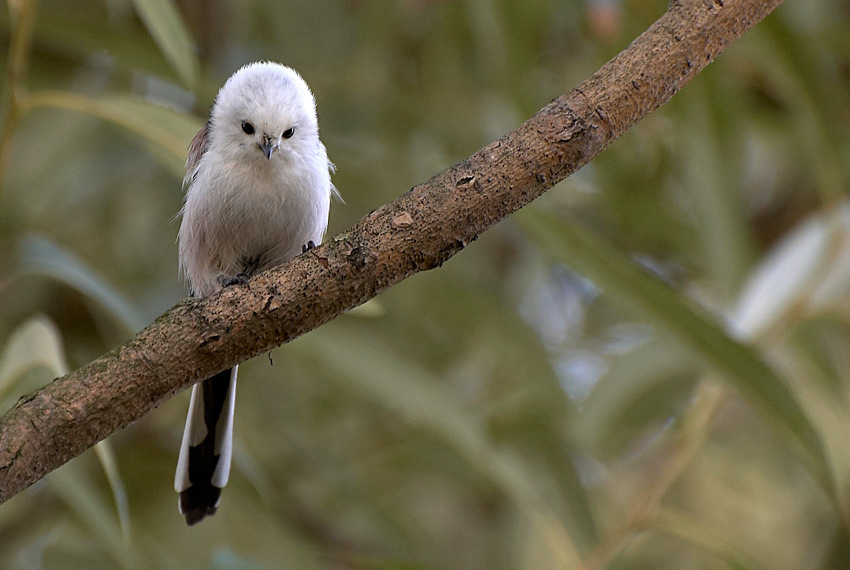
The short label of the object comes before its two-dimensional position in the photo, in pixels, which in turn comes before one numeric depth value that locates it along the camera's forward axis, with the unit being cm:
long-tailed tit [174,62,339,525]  325
